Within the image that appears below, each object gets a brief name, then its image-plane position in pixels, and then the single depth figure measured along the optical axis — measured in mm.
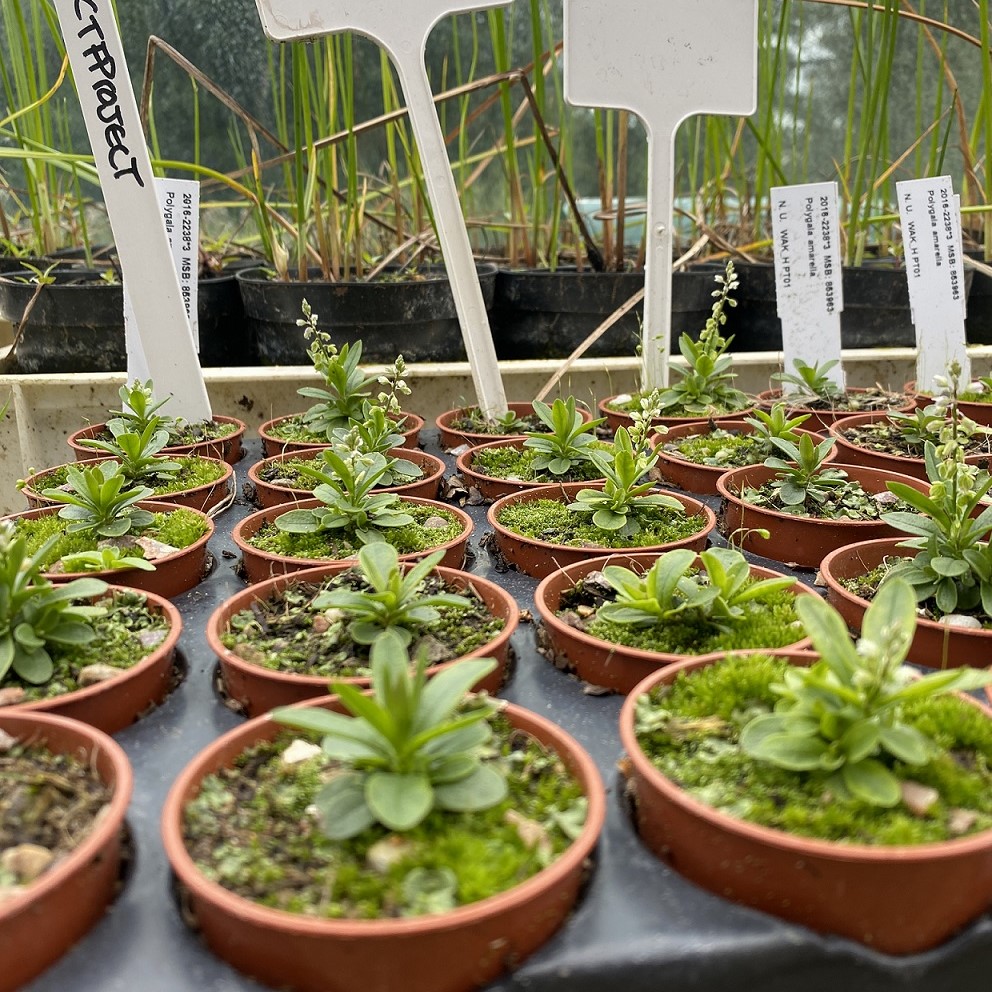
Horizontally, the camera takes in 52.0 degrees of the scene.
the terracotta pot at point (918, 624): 266
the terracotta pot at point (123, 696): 238
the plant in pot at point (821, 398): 457
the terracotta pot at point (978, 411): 446
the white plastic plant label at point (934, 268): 458
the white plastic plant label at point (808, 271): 458
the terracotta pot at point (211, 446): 401
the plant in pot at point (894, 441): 397
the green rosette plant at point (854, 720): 204
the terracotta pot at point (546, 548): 314
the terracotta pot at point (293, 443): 409
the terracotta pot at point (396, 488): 364
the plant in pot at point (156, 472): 361
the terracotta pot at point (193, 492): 356
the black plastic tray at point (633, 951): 187
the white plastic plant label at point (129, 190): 351
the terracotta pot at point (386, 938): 172
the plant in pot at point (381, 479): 367
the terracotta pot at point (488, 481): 370
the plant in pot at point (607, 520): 323
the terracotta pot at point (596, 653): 256
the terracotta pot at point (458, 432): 424
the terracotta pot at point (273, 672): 244
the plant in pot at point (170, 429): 388
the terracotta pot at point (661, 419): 438
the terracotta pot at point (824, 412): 451
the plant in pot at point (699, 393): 445
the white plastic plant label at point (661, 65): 417
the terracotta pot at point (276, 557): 305
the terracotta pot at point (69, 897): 178
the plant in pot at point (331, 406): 413
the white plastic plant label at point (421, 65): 384
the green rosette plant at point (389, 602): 259
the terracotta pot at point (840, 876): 188
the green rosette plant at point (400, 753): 198
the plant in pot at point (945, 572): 269
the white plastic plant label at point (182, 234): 421
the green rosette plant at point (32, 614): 248
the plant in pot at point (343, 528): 321
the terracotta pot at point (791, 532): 332
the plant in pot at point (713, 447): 388
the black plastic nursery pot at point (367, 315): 491
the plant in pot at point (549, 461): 375
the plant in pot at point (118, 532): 306
